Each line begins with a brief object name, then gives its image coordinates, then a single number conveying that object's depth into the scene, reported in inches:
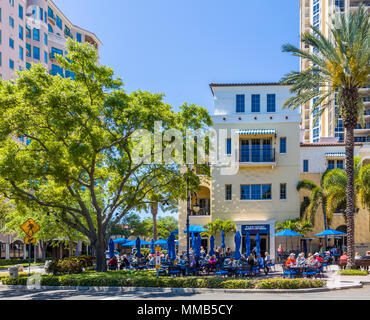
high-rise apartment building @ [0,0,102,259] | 2356.1
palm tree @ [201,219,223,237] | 1547.7
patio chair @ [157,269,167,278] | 989.1
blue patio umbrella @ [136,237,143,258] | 1241.4
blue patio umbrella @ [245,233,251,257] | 1203.0
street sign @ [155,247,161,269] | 880.9
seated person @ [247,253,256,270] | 986.9
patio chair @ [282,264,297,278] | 889.5
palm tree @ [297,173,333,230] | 1475.1
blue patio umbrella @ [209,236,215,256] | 1262.3
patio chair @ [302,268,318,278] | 887.7
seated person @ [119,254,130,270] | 1181.0
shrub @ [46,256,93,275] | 1009.5
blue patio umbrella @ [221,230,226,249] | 1439.3
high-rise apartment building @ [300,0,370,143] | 3139.8
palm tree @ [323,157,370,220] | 1257.4
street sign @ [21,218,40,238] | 931.5
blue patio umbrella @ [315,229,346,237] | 1349.5
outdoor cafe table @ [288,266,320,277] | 885.8
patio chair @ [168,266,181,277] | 971.3
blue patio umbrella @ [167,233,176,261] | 1085.8
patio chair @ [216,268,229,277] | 943.4
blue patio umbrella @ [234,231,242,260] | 1094.4
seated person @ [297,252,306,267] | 945.1
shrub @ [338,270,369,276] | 994.1
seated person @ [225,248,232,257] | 1274.9
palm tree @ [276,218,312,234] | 1473.9
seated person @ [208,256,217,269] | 1050.1
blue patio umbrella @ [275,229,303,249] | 1352.6
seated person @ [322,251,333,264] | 1120.1
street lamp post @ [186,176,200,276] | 967.0
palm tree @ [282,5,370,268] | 1037.8
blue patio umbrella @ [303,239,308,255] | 1509.1
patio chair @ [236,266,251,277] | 930.1
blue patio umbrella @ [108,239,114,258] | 1230.5
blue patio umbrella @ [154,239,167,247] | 1664.0
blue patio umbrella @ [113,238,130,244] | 2025.3
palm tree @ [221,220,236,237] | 1544.0
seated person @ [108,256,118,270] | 1141.7
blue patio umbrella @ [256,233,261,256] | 1225.8
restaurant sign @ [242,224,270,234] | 1572.3
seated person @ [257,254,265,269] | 1019.3
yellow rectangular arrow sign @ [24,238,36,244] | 952.0
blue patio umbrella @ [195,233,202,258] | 1132.6
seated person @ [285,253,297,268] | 934.5
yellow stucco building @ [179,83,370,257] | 1584.6
